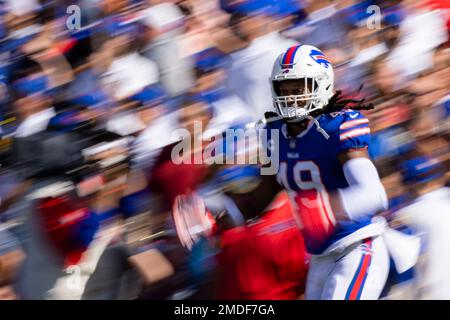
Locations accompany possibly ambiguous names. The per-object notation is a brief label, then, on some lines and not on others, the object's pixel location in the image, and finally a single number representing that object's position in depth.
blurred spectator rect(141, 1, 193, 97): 7.89
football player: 6.76
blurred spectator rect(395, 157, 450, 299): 7.15
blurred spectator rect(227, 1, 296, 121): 7.85
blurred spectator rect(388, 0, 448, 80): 7.58
